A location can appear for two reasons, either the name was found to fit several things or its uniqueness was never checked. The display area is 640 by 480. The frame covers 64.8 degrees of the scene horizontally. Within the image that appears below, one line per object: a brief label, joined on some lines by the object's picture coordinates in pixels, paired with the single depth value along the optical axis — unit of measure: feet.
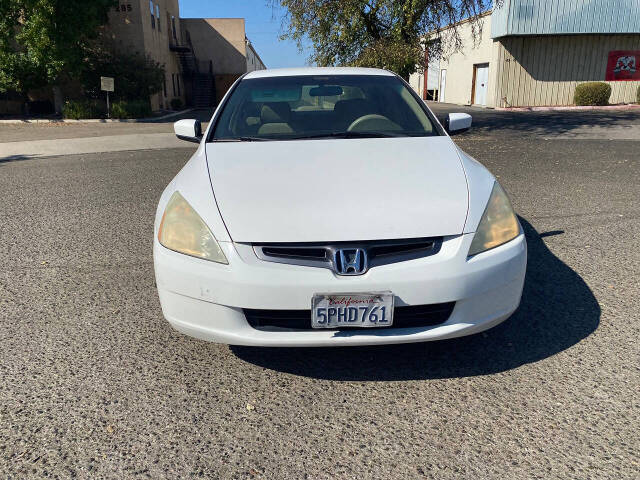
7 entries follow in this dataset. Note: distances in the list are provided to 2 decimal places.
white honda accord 6.91
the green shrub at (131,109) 68.90
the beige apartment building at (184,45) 80.28
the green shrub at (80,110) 67.67
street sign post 66.03
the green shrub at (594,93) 79.41
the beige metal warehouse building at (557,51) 76.64
